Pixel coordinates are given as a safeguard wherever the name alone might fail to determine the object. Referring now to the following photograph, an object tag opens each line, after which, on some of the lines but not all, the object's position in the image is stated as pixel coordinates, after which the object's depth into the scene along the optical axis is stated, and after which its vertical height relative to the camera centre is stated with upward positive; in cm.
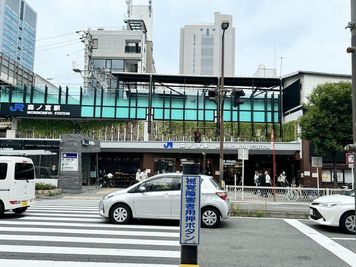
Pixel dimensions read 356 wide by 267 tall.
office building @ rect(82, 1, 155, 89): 6781 +2167
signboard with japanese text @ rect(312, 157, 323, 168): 2188 +73
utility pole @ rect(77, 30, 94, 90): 5761 +1954
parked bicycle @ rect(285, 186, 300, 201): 1822 -94
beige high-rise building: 13950 +4596
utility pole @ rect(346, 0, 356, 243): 315 +108
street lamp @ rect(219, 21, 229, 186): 1745 +334
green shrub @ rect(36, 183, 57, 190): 2289 -102
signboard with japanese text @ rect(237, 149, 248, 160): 1934 +98
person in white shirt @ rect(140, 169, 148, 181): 2841 -27
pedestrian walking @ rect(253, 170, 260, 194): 2765 -39
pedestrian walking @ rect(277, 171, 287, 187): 2777 -43
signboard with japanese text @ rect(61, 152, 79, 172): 2630 +55
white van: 1228 -47
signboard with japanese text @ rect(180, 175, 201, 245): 457 -38
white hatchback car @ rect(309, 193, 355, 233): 1103 -110
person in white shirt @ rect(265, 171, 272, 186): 2670 -40
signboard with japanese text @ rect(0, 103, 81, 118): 3747 +581
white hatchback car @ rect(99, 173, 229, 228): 1145 -91
